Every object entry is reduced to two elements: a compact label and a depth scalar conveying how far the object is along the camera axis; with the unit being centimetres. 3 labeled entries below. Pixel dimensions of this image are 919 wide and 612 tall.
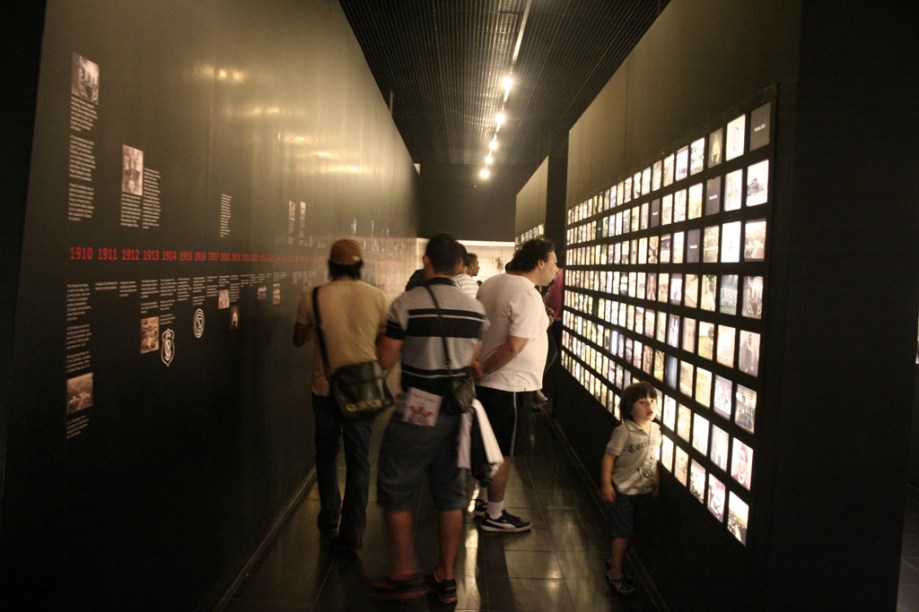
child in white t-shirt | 361
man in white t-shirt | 392
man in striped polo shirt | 320
